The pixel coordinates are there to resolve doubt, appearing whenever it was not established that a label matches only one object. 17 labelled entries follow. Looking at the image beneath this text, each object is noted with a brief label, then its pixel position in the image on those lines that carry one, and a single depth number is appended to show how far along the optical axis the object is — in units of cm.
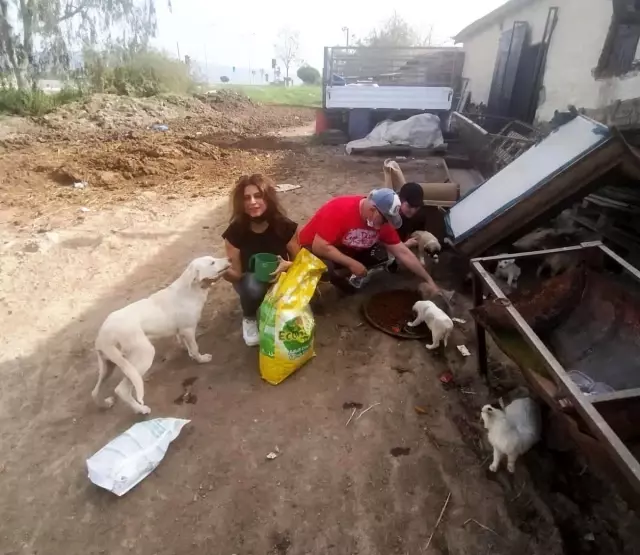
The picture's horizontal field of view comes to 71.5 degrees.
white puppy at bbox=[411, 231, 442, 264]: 413
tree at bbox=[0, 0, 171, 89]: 1441
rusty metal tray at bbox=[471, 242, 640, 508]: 184
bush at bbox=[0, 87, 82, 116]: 1343
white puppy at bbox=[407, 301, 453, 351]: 320
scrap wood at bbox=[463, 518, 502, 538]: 213
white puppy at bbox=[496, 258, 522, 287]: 396
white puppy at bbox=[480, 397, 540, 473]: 228
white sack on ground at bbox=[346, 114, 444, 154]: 1012
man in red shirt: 349
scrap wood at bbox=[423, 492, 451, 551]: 210
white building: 504
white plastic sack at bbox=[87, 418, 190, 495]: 230
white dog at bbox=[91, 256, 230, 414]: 266
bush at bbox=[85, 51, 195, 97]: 1628
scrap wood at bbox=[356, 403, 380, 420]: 284
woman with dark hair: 324
